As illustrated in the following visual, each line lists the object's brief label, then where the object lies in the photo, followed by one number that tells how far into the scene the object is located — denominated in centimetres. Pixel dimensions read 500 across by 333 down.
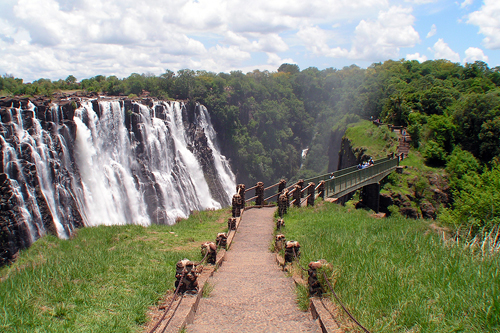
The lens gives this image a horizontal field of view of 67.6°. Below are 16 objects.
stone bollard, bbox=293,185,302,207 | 1503
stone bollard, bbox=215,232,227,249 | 933
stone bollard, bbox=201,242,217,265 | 782
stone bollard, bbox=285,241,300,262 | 750
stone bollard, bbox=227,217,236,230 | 1140
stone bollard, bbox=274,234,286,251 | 908
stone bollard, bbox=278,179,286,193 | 1639
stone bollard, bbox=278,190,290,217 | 1306
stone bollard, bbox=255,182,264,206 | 1558
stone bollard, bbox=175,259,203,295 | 589
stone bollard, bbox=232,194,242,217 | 1330
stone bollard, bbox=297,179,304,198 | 1588
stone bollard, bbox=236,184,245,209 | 1410
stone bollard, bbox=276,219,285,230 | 1116
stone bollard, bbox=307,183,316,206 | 1579
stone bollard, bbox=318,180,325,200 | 1768
